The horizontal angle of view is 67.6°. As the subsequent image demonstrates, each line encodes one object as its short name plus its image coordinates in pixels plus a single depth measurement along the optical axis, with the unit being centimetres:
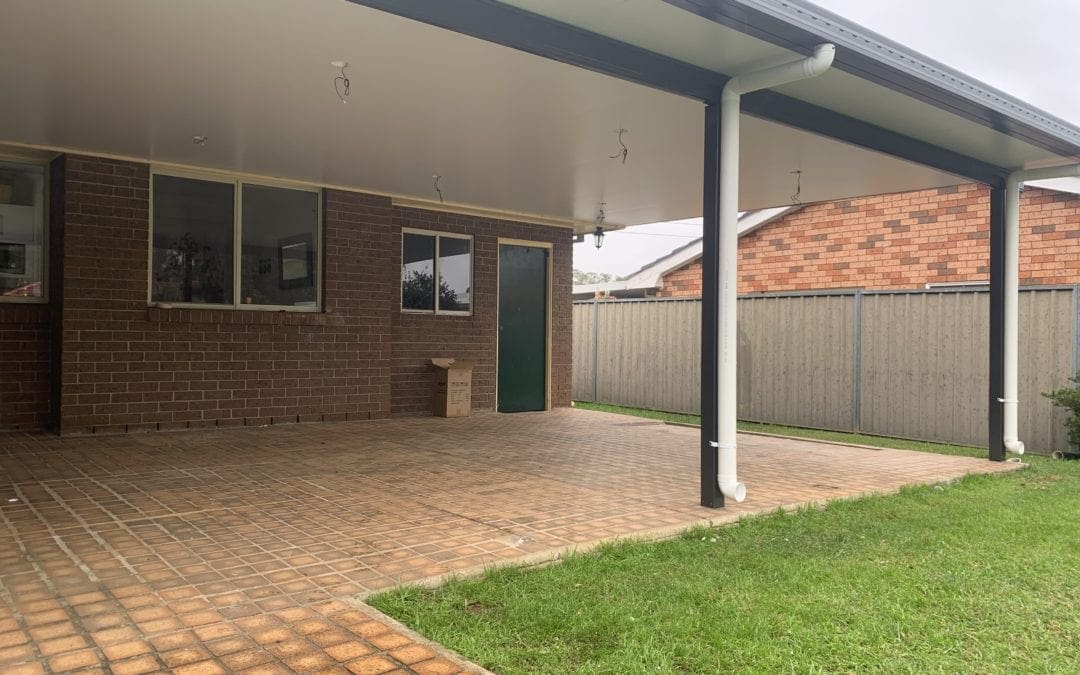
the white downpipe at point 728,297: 554
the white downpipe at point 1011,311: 824
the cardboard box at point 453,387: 1123
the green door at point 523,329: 1259
